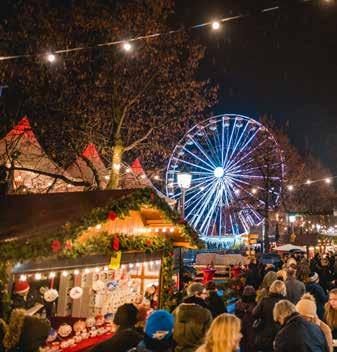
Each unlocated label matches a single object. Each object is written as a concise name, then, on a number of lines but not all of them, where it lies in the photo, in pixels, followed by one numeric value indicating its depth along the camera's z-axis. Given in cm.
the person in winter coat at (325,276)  1312
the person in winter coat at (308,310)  468
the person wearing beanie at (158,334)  341
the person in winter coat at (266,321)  571
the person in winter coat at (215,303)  690
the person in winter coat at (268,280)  773
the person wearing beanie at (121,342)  332
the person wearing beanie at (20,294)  549
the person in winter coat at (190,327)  426
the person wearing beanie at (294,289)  802
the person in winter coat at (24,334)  422
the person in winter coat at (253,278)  1176
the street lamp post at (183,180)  1209
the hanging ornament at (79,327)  706
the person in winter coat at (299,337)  417
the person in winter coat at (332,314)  600
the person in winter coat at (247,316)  650
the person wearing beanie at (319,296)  816
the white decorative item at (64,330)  675
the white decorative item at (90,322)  732
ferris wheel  2798
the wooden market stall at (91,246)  507
